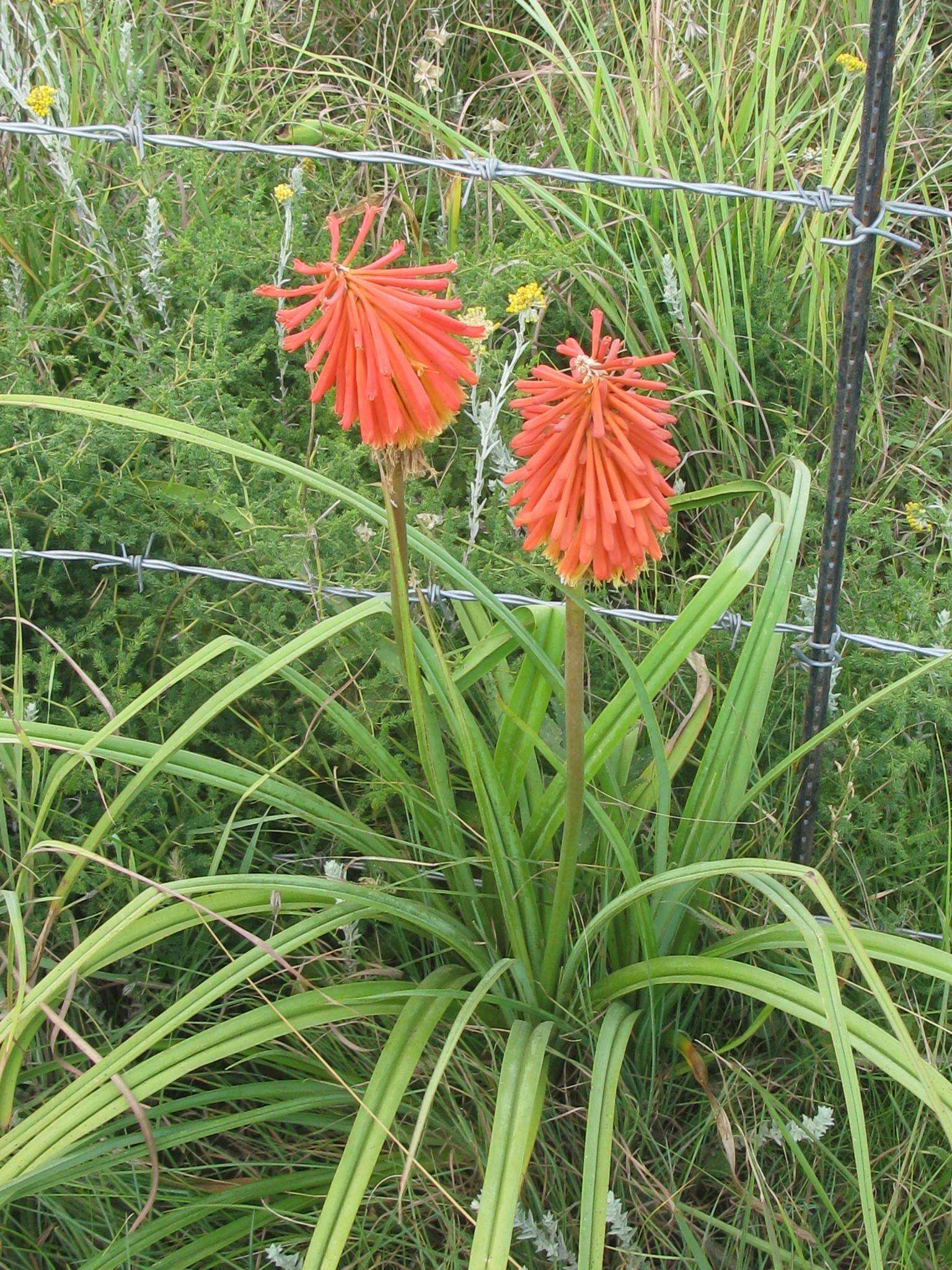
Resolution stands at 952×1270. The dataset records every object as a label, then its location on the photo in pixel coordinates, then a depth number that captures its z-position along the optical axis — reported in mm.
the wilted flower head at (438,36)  2932
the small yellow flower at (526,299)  2232
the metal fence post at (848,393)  1562
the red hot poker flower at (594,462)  1148
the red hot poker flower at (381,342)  1181
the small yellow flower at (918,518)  2301
